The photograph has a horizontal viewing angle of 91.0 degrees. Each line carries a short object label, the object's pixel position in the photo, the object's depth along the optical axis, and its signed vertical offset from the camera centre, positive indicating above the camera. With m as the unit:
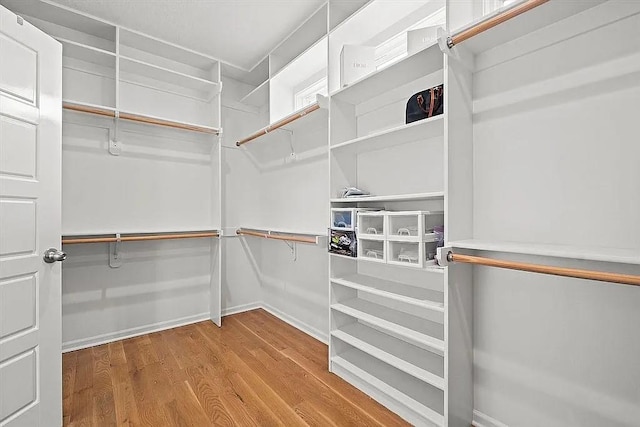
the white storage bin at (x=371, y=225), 1.74 -0.06
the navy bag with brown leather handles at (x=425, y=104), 1.60 +0.58
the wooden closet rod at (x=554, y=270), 0.92 -0.18
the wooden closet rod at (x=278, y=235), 2.28 -0.17
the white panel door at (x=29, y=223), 1.42 -0.04
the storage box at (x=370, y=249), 1.79 -0.20
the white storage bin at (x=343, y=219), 1.93 -0.02
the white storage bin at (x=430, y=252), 1.55 -0.18
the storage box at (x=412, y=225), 1.51 -0.06
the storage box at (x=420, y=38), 1.61 +0.93
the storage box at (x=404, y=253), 1.58 -0.20
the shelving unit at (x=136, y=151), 2.50 +0.58
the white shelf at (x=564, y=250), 0.97 -0.12
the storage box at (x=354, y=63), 1.98 +0.96
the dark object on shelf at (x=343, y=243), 1.92 -0.17
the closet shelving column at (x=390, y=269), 1.63 -0.35
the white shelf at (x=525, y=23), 1.20 +0.80
